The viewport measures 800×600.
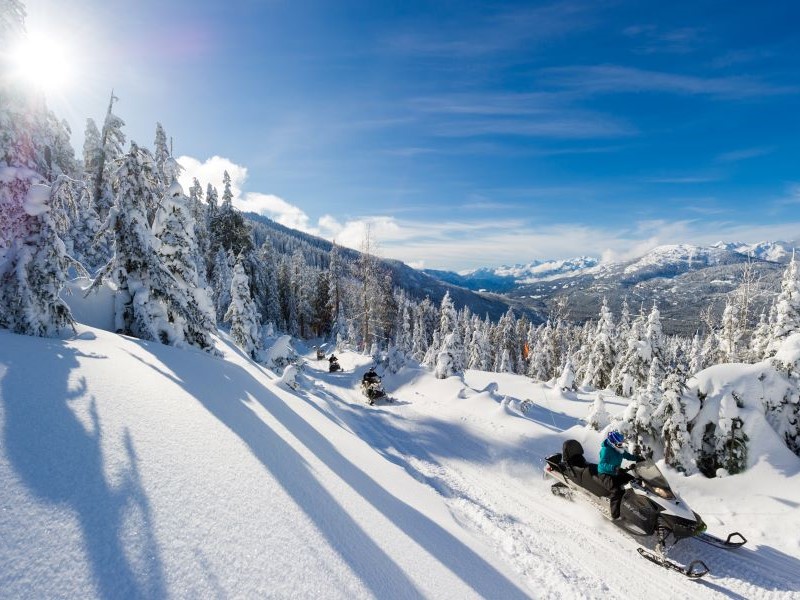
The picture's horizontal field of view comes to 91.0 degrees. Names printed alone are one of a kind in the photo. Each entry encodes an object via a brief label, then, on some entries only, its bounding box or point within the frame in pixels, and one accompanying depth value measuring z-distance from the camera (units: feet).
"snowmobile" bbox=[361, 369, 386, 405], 63.72
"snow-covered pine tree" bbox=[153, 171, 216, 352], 50.88
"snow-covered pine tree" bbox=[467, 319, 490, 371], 205.16
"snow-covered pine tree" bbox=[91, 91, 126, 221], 96.48
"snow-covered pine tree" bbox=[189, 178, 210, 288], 137.69
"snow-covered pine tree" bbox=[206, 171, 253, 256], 144.36
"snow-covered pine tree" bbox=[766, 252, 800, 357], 81.15
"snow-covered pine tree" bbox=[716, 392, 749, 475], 29.48
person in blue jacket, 25.58
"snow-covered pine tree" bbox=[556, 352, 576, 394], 93.10
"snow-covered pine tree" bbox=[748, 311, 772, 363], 104.17
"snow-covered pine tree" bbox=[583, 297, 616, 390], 124.06
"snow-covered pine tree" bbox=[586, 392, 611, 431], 41.42
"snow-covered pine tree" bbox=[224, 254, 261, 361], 92.53
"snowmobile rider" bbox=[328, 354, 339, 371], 95.45
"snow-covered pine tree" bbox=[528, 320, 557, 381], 193.67
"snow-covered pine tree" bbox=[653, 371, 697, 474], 31.37
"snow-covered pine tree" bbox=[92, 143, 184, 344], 42.47
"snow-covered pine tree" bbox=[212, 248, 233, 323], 135.13
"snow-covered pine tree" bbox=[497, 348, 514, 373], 201.73
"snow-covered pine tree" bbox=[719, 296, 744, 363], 125.06
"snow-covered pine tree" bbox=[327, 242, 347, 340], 178.29
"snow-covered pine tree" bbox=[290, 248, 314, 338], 209.87
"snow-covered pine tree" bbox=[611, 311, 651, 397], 92.79
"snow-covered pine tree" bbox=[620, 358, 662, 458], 33.78
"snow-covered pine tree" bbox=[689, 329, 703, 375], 176.06
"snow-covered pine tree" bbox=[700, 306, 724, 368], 148.82
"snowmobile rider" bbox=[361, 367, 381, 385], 67.51
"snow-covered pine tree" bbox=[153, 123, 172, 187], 128.47
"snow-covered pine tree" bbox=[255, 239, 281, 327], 158.30
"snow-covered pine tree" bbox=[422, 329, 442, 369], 176.88
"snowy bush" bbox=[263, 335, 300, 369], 79.00
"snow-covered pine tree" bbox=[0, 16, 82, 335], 27.71
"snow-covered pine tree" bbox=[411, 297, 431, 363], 232.06
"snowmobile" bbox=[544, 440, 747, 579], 21.39
